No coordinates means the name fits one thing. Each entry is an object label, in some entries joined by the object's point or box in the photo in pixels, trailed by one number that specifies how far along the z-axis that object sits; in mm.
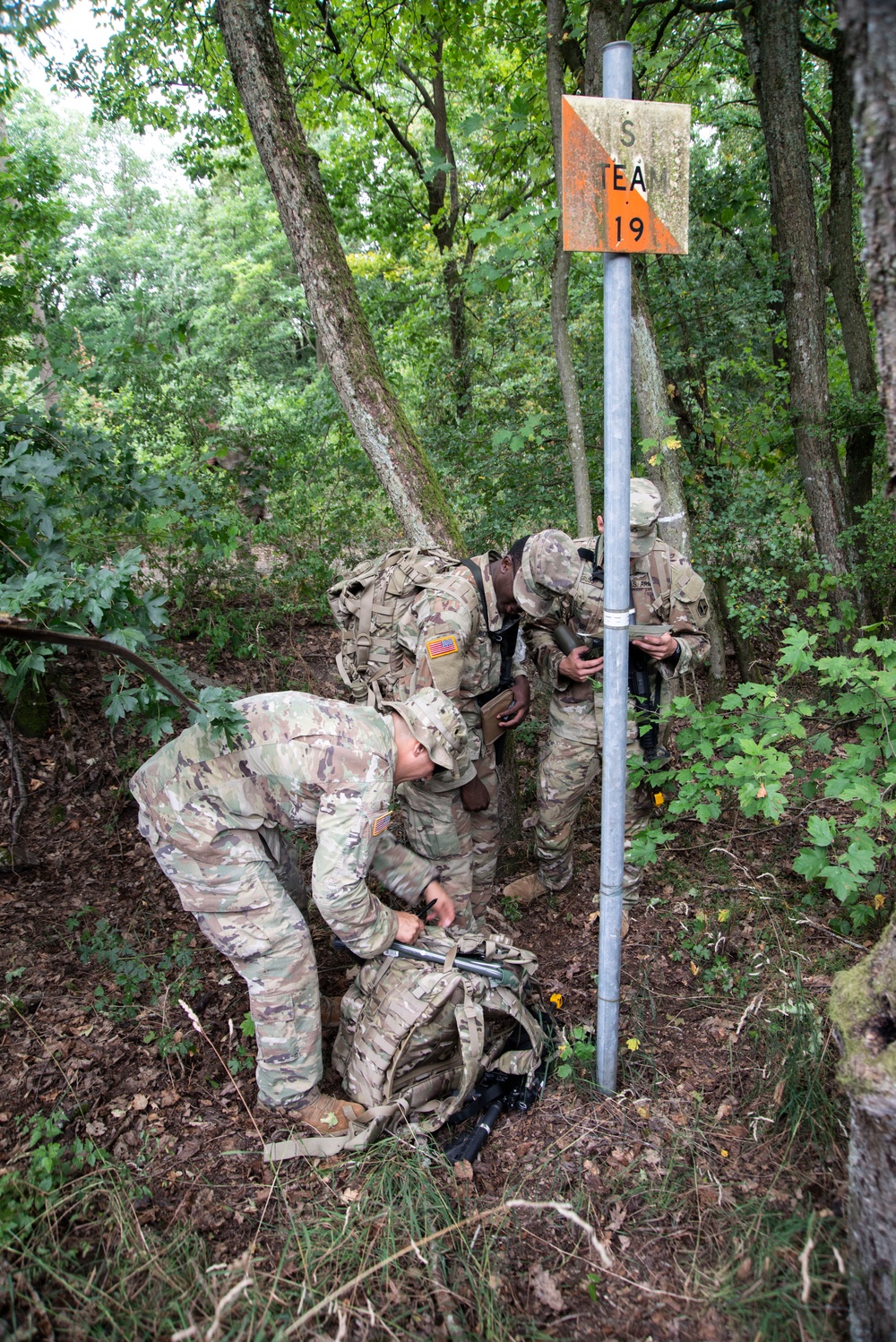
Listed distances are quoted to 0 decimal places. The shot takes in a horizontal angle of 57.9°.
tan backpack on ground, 2889
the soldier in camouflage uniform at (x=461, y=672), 3779
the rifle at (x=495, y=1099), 2797
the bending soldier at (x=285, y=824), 2912
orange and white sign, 2004
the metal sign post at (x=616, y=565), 2131
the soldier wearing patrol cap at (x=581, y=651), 3824
